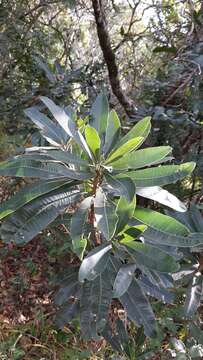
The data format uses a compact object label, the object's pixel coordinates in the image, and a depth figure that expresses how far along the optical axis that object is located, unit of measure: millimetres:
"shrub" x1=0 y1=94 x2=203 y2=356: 1052
